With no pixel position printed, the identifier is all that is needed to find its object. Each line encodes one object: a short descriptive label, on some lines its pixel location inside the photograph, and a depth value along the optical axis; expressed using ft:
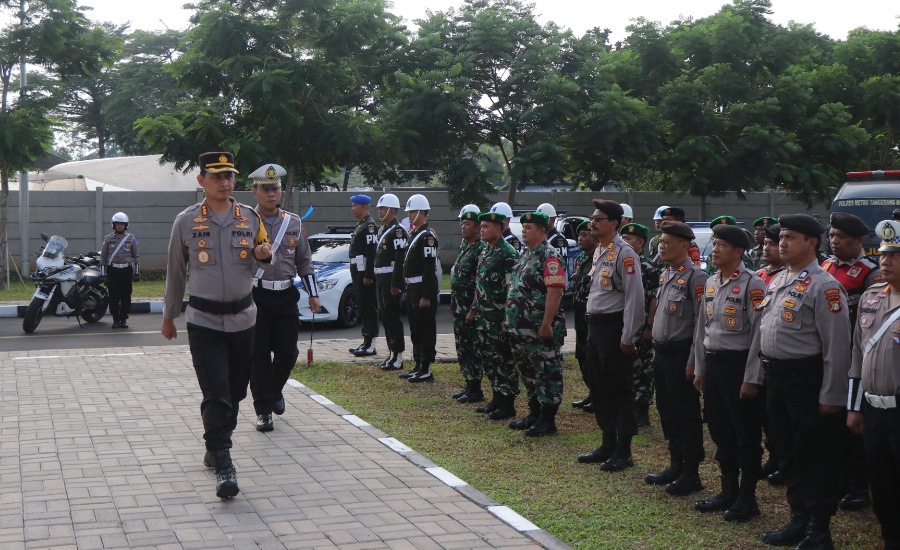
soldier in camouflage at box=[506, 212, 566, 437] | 22.98
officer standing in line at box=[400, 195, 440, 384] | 30.58
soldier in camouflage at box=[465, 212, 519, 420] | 25.34
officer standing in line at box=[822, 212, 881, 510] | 17.71
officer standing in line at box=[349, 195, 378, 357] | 35.27
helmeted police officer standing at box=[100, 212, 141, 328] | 46.37
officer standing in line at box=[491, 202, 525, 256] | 26.35
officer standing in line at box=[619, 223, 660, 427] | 24.64
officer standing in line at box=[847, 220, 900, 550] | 13.69
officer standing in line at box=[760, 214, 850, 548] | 14.89
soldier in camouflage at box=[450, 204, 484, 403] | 27.99
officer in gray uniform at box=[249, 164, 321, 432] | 23.47
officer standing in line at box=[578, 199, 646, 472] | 19.76
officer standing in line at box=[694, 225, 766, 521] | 16.69
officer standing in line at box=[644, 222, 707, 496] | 18.24
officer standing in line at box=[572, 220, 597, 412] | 24.58
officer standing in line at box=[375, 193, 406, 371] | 33.14
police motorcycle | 44.83
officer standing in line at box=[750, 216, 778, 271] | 25.34
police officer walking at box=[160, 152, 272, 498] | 18.40
